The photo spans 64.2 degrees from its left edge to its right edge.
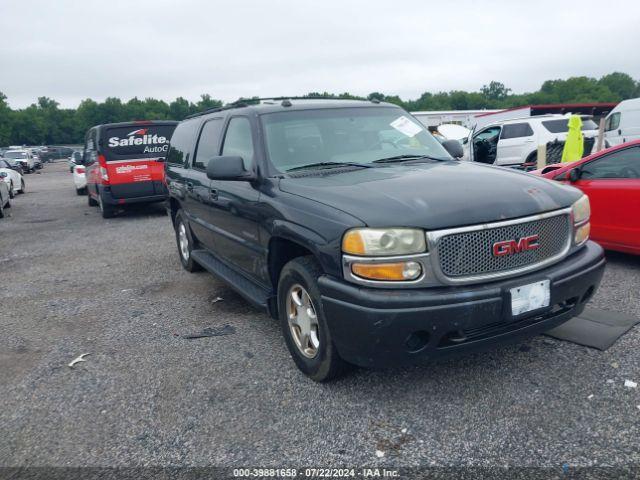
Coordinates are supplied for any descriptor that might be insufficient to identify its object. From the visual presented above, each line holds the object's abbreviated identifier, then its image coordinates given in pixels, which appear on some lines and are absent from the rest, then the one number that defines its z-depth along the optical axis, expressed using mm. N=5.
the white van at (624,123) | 14430
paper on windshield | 4348
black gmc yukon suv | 2676
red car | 5145
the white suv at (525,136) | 14383
